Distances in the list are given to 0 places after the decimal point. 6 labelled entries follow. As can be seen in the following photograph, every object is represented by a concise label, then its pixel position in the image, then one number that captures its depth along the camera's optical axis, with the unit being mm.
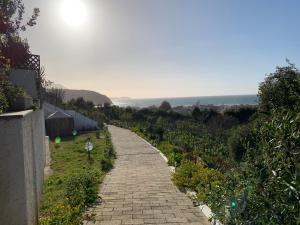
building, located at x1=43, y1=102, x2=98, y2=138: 15387
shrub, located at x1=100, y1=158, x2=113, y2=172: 7649
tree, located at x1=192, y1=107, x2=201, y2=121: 27572
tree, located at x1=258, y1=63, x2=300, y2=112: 9330
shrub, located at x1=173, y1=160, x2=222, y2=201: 4862
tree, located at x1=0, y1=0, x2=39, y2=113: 4683
